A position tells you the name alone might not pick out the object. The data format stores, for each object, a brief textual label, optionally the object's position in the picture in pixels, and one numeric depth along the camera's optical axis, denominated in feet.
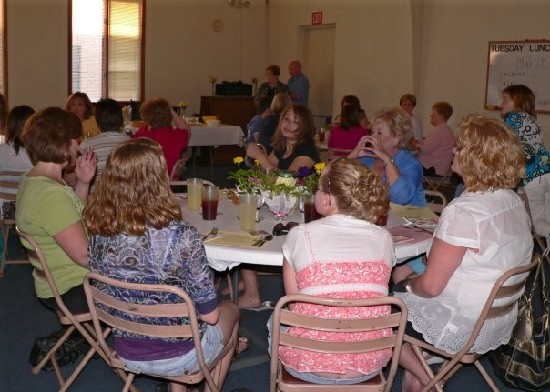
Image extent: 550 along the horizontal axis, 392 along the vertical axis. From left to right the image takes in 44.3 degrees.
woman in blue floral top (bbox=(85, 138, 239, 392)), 7.54
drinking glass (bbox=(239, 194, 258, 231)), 9.92
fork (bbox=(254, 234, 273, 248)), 9.09
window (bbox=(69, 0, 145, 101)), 34.06
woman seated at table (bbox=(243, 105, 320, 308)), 15.16
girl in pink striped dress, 7.29
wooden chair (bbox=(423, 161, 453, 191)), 22.76
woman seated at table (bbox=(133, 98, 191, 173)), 18.42
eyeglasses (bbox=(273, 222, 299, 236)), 9.67
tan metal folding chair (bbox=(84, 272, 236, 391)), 7.16
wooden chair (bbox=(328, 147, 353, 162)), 20.26
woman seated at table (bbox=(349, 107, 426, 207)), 12.57
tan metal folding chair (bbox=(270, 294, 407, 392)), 6.83
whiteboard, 26.94
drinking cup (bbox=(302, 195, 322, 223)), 10.11
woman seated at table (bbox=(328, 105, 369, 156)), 20.62
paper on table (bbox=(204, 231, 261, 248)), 9.06
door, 37.32
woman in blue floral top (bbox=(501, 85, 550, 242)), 16.71
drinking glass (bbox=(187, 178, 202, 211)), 11.12
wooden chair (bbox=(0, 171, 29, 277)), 14.71
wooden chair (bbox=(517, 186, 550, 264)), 13.89
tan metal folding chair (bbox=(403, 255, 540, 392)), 7.87
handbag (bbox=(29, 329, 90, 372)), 11.11
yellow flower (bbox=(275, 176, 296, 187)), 10.57
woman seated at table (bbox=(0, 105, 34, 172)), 15.29
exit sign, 36.40
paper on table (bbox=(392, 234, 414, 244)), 9.40
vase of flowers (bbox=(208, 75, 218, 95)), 37.29
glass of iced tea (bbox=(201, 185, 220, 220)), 10.34
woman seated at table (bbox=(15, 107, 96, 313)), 8.97
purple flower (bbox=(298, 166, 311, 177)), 10.96
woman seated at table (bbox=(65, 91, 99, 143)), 20.33
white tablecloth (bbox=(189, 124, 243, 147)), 27.25
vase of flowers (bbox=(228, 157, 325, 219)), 10.55
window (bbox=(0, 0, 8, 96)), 31.40
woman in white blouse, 8.13
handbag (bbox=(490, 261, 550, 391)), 9.41
